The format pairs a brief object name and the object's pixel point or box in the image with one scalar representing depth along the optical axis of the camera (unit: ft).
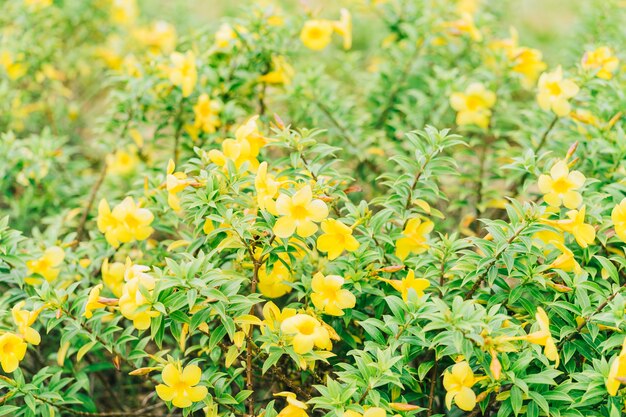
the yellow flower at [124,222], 4.92
